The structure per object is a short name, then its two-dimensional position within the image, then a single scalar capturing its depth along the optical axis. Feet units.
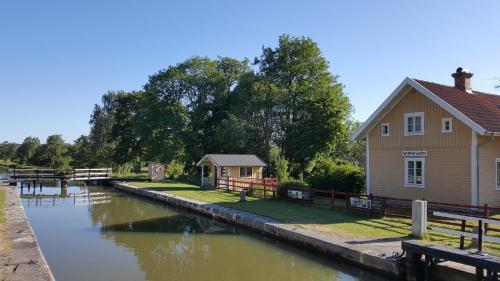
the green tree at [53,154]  194.39
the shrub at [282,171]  86.48
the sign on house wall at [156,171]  132.46
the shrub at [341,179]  75.82
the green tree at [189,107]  142.61
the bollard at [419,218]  40.16
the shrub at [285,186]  75.35
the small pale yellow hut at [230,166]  105.81
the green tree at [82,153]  206.85
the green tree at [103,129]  205.16
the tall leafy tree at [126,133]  171.01
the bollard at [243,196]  74.54
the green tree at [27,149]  276.12
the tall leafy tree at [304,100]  124.77
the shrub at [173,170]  142.18
